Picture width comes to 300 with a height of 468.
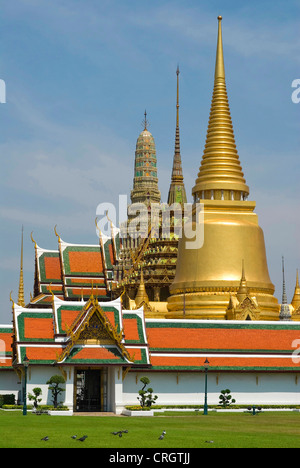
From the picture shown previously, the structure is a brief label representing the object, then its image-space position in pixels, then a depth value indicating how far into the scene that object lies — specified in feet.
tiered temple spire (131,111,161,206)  294.66
